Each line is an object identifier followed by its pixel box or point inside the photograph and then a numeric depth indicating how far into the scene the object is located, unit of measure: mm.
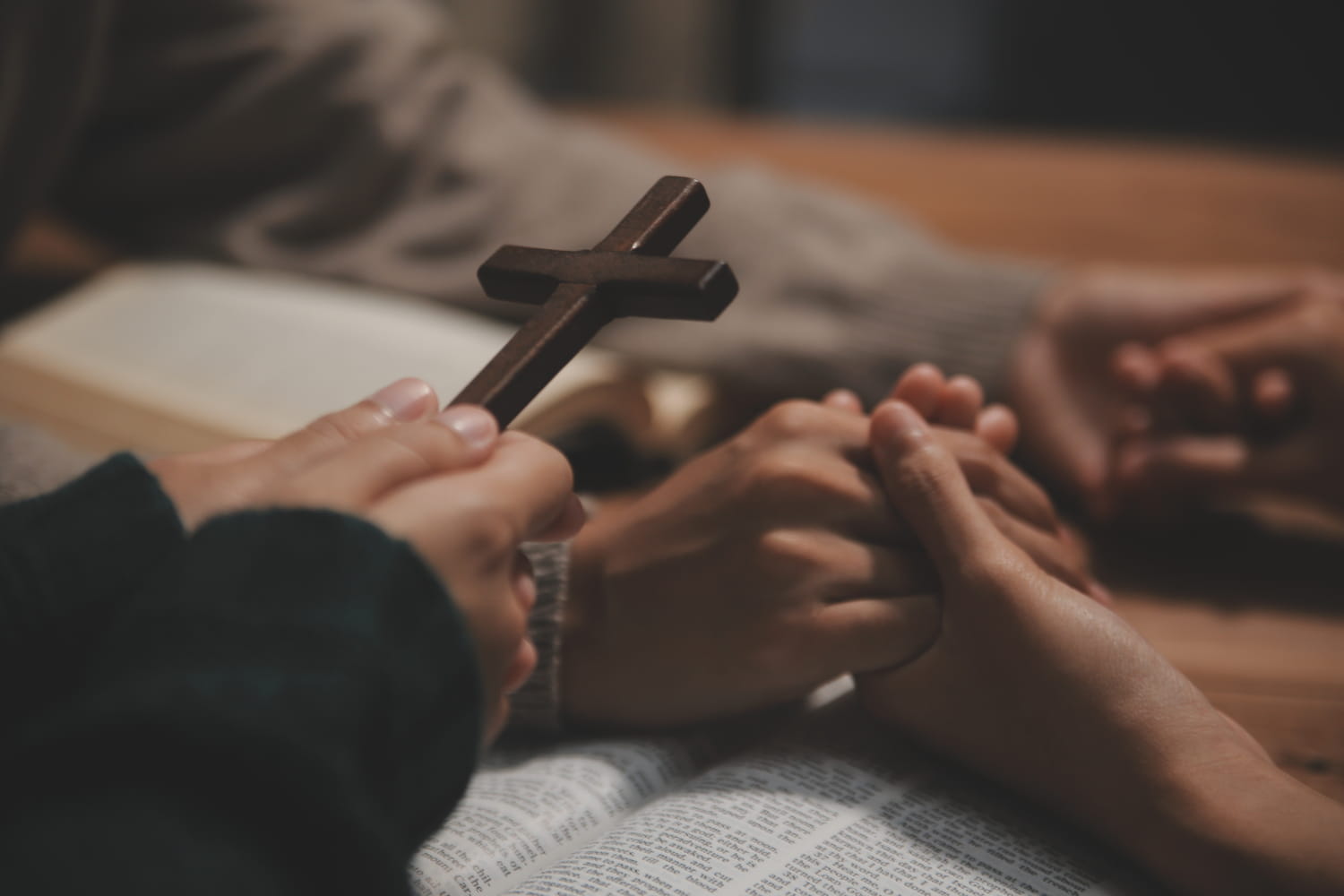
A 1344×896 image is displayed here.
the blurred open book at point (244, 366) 866
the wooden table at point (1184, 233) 677
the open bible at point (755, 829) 462
